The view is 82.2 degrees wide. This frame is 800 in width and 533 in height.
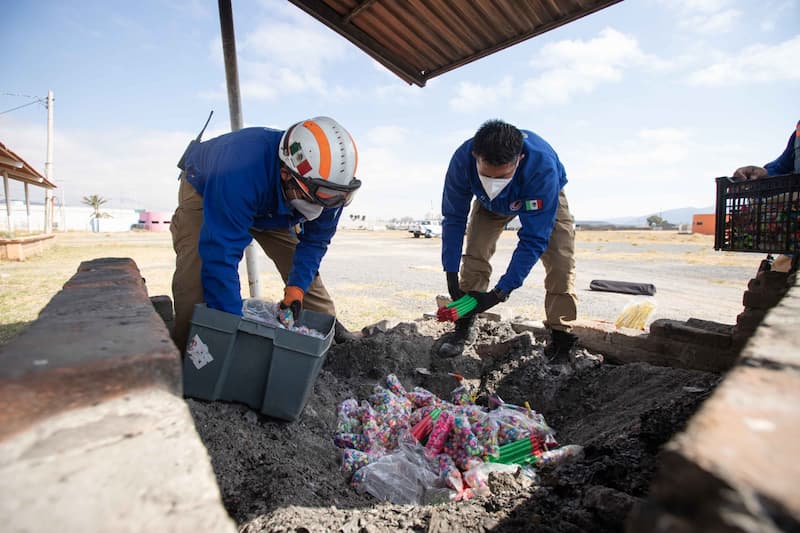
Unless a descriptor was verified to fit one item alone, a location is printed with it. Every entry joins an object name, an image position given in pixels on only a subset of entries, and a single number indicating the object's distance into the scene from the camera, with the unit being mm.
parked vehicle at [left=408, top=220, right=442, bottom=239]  41188
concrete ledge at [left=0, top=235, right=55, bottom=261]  13352
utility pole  20500
